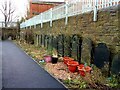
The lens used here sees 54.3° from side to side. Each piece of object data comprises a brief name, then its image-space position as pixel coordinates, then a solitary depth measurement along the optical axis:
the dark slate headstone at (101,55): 2.88
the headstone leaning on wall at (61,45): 4.90
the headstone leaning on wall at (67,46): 4.43
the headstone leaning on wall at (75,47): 3.88
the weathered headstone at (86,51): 3.42
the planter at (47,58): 4.41
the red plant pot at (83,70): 3.04
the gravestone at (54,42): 5.53
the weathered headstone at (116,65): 2.60
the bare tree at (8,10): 23.31
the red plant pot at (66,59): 3.96
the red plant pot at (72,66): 3.41
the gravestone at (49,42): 6.20
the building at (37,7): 13.70
